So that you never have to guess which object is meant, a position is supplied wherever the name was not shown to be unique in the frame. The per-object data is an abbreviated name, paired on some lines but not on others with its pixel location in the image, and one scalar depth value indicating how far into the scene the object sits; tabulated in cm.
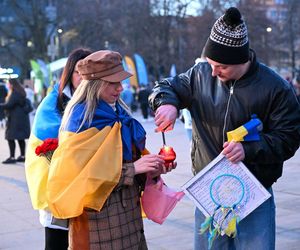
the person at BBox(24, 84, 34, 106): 2506
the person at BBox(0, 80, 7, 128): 1950
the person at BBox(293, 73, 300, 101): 2455
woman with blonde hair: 276
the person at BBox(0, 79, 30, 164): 1114
